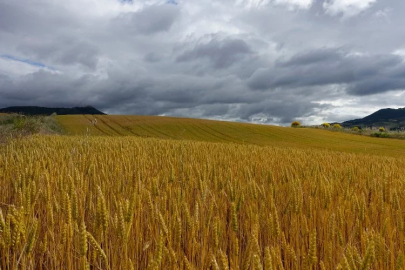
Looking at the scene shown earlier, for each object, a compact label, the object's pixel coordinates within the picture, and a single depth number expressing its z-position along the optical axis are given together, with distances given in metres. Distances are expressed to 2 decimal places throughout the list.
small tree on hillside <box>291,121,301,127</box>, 61.64
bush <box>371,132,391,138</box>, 38.04
